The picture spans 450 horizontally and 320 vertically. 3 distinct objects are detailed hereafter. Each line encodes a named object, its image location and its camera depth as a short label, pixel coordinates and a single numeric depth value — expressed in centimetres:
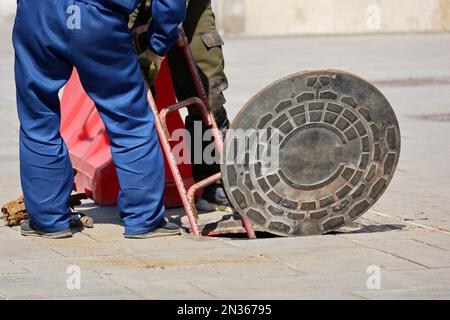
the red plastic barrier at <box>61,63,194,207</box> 1573
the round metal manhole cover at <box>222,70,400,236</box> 1331
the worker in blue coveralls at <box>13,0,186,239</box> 1309
